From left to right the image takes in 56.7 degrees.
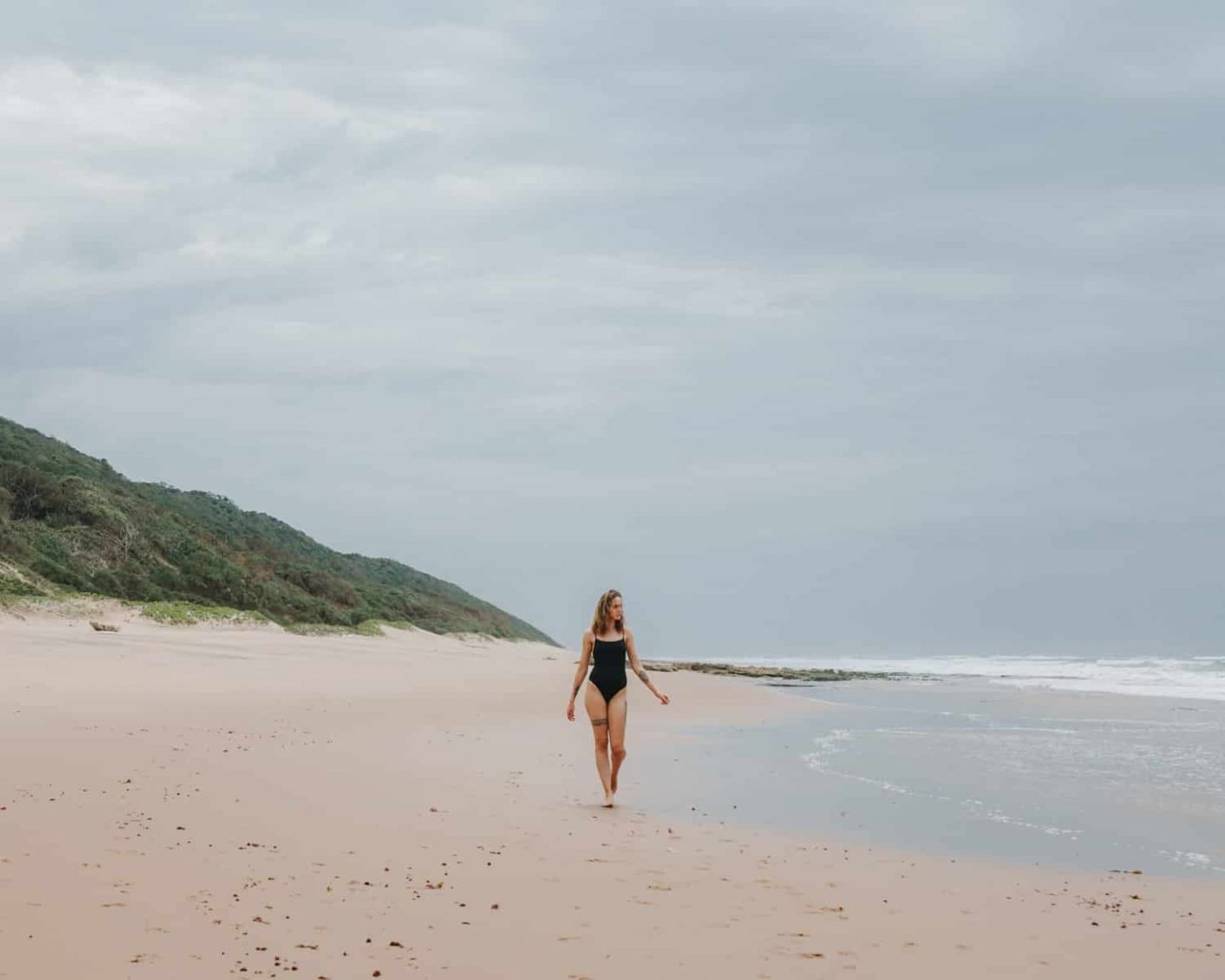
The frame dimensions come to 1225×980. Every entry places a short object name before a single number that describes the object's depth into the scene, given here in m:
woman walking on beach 11.92
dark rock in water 54.31
